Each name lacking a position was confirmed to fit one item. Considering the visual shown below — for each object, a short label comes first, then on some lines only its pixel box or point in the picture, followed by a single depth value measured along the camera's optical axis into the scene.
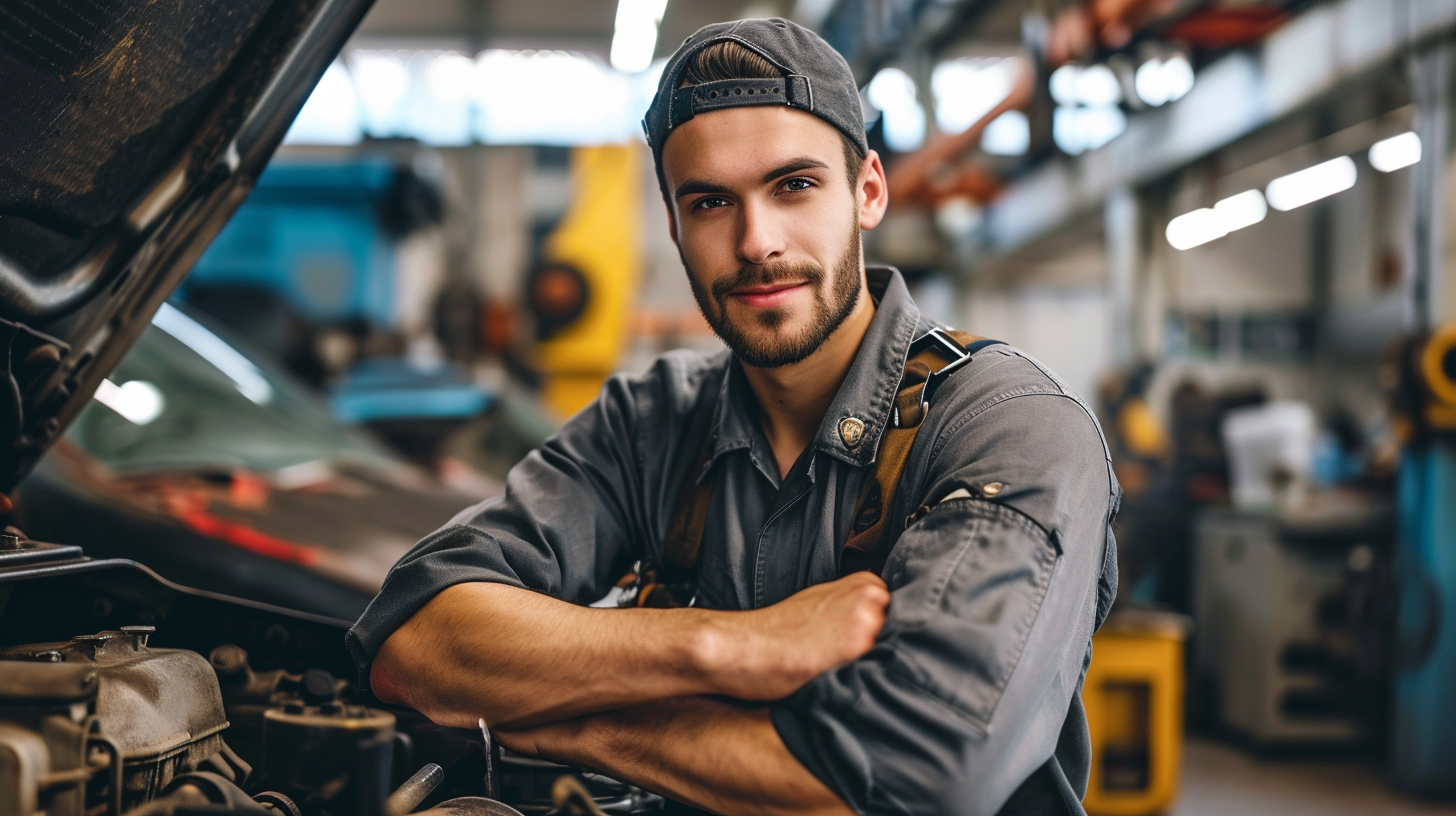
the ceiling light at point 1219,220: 9.95
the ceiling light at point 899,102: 8.41
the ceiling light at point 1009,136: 6.76
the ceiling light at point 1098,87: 5.97
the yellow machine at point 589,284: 5.65
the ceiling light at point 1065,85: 6.04
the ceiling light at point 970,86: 11.87
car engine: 0.92
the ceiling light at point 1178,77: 5.71
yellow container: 3.56
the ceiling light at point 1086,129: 6.70
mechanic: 1.03
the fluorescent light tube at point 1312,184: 9.16
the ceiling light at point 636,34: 5.72
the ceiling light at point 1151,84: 5.82
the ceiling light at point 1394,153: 8.58
